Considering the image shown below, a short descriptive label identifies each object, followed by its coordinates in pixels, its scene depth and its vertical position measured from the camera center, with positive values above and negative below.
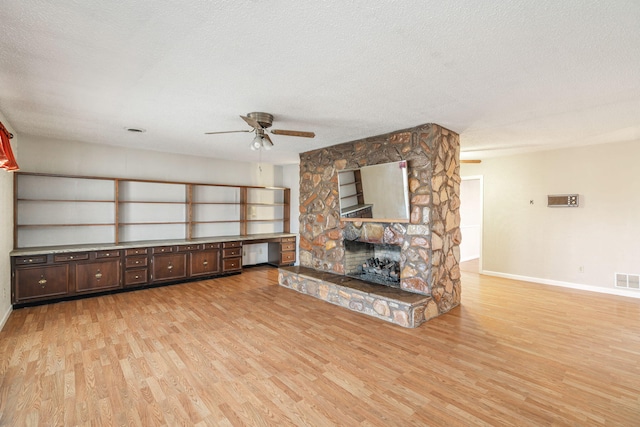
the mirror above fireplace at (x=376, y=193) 4.09 +0.28
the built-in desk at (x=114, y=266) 4.34 -0.91
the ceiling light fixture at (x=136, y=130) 4.23 +1.18
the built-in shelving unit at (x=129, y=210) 4.81 +0.05
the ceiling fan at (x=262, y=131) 3.34 +0.92
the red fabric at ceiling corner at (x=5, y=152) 2.83 +0.59
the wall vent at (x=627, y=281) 4.85 -1.15
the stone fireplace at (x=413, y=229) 3.88 -0.25
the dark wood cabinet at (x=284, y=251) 7.15 -0.96
